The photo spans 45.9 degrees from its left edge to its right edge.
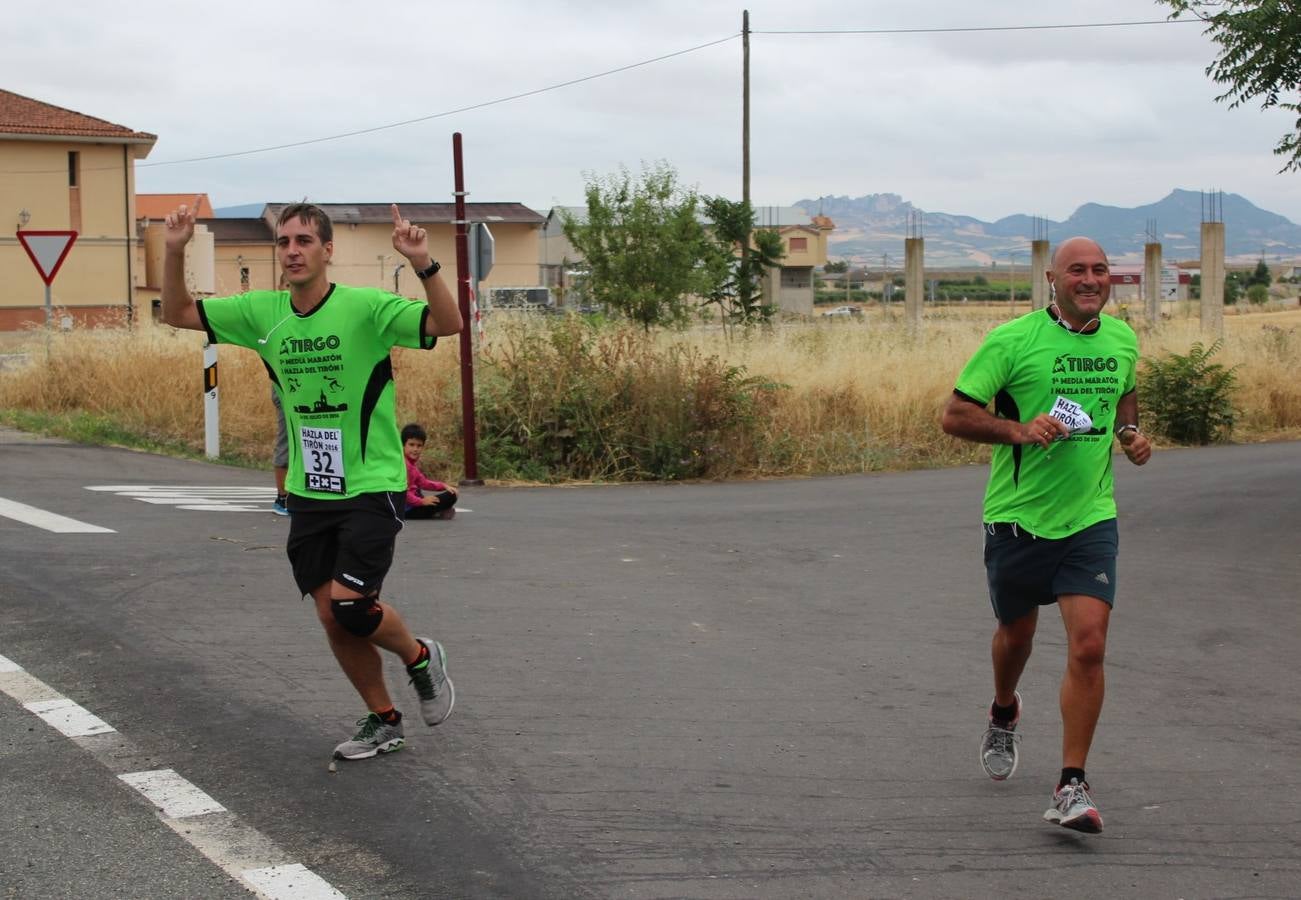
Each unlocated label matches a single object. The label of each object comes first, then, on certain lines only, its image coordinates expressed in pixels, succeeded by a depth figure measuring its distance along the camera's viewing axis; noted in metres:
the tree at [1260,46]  12.56
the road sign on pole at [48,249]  20.56
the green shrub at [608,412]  16.92
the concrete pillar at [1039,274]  39.53
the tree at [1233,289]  90.87
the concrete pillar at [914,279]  38.03
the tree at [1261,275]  99.88
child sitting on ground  12.45
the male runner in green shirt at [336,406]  5.41
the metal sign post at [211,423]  17.22
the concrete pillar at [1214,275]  33.72
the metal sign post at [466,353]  15.20
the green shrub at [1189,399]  21.53
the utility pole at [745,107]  39.66
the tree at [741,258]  39.22
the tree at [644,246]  35.94
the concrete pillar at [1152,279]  38.28
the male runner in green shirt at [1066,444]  5.03
